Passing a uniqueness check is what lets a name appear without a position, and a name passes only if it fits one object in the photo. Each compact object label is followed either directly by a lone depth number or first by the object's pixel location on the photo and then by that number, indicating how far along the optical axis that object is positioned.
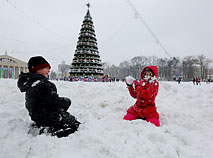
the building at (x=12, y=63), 37.04
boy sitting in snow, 1.96
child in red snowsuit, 3.01
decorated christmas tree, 22.80
